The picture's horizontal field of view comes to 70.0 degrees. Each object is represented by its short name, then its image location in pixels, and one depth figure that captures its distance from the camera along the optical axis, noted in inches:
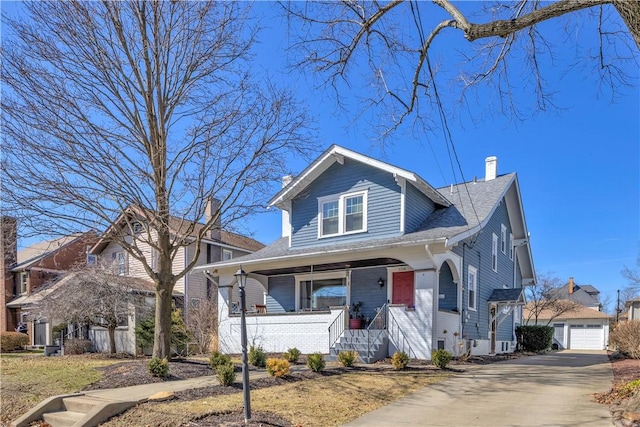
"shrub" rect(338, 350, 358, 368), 452.1
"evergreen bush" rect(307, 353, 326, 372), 406.9
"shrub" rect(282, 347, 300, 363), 491.5
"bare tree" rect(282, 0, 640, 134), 224.7
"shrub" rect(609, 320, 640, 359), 622.5
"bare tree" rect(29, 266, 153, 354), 687.7
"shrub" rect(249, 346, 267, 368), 473.7
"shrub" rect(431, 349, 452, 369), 447.8
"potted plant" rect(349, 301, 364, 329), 603.2
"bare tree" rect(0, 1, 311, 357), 418.6
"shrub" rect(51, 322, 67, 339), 870.1
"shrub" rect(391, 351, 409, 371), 439.5
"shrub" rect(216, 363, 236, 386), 352.4
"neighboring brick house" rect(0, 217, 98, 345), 1130.7
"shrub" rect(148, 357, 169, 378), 395.2
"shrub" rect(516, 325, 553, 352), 887.1
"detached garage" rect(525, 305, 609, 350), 1374.3
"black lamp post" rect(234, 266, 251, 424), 260.8
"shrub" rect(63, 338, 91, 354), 761.6
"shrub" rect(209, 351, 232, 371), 391.5
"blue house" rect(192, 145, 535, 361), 538.3
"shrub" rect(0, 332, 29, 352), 946.7
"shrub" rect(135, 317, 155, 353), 715.4
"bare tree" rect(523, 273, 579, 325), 1393.1
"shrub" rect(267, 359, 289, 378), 377.4
